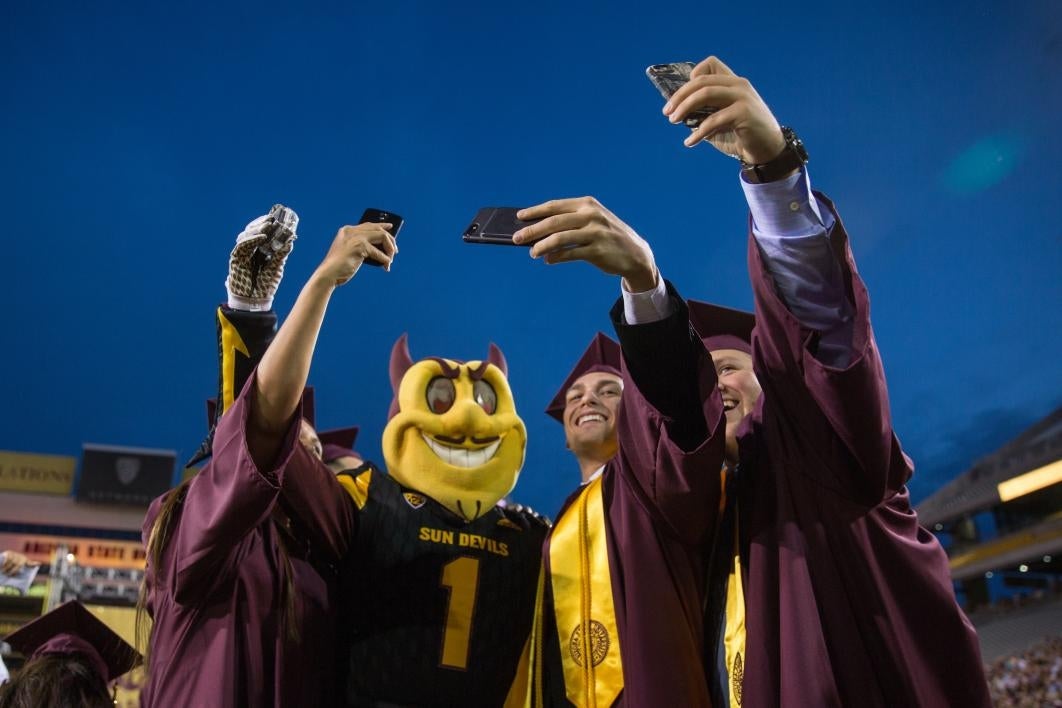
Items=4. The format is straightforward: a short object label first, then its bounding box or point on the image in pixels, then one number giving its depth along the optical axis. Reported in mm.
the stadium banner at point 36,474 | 34562
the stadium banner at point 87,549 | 32469
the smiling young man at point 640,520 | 2080
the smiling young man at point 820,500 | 1908
